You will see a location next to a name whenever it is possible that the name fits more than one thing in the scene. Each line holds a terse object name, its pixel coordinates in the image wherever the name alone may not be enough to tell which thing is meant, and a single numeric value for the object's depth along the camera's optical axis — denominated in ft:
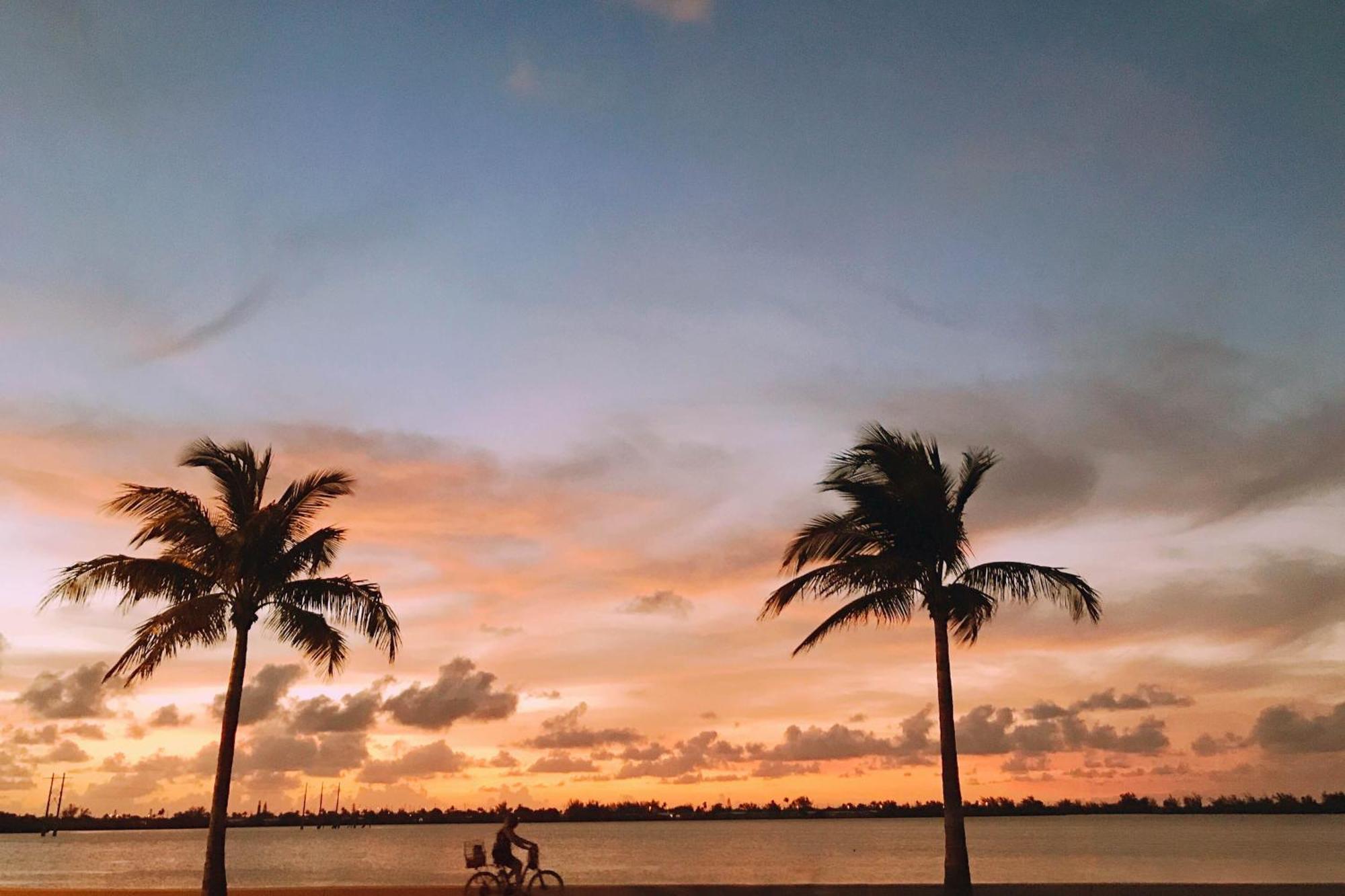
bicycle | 67.87
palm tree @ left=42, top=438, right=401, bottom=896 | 67.36
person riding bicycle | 67.92
